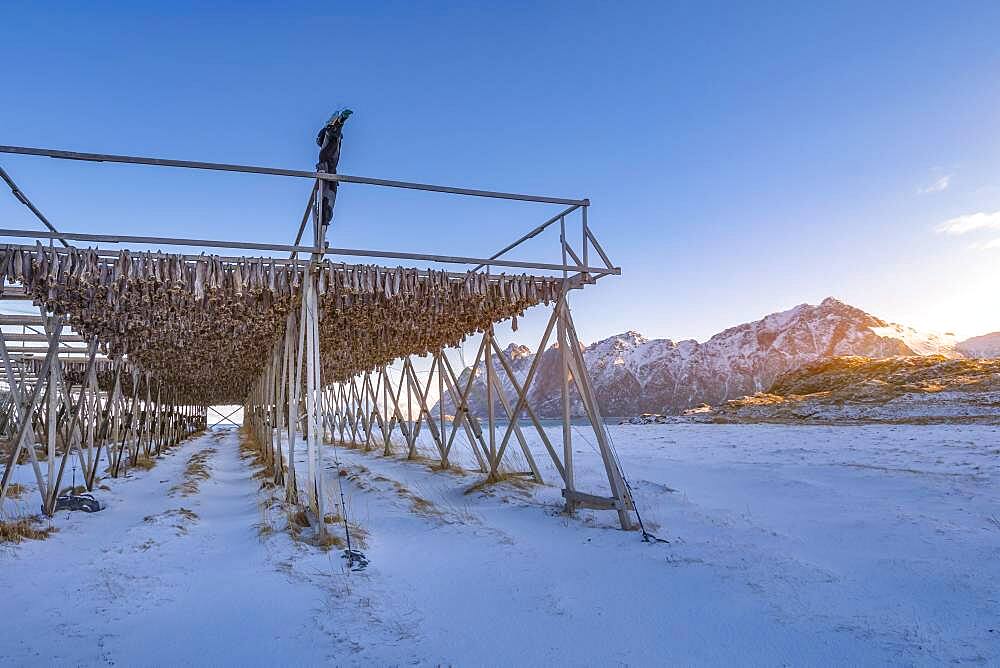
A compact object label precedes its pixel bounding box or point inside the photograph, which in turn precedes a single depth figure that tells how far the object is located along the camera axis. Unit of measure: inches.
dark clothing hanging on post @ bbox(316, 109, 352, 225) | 270.5
